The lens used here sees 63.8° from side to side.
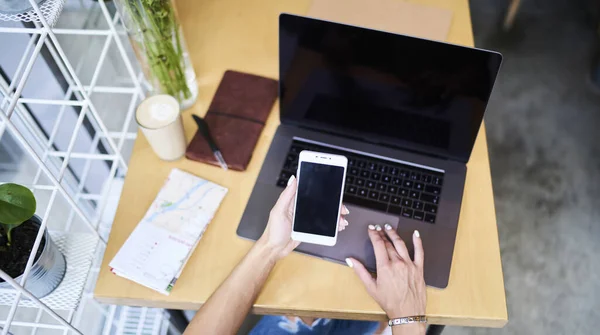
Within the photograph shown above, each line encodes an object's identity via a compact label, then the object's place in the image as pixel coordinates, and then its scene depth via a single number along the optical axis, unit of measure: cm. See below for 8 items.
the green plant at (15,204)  62
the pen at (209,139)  94
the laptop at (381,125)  80
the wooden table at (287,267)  82
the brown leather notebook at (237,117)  95
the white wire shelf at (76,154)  74
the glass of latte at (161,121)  87
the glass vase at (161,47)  84
